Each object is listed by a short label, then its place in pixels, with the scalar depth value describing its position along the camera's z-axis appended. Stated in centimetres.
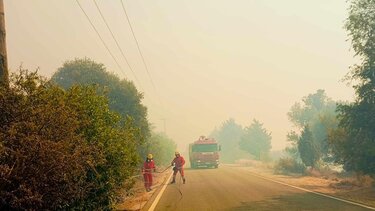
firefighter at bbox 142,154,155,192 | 1931
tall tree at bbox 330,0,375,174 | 1944
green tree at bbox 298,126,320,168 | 3616
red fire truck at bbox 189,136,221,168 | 4294
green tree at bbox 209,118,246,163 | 11221
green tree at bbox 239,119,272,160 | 8031
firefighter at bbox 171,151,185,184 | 2265
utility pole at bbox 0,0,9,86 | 780
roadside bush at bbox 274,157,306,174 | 3383
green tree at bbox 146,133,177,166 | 3741
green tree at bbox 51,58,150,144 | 3341
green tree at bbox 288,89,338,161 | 9600
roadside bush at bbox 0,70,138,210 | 655
